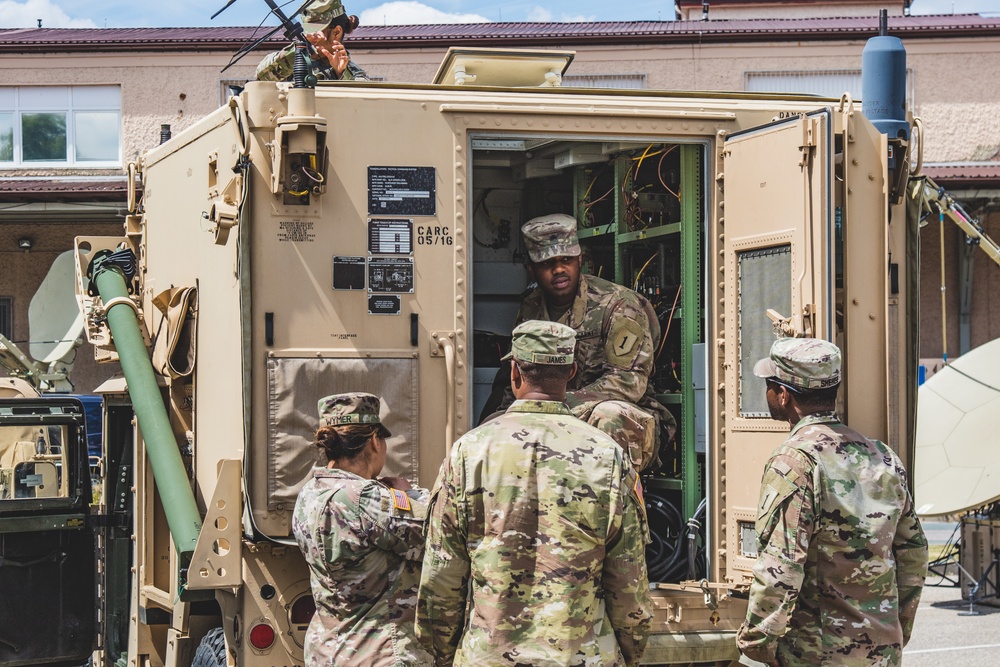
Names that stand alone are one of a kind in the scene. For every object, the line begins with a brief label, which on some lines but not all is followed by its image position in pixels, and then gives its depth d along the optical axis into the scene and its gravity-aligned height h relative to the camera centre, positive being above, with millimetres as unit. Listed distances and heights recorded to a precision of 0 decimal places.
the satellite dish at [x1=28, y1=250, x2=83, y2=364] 37549 +295
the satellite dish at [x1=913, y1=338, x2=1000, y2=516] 23024 -1048
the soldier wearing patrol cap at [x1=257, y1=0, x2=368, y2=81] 12987 +1565
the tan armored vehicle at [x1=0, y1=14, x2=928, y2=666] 9994 +148
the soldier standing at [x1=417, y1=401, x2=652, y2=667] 7452 -646
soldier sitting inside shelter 11497 +32
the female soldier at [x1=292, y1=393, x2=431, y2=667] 8325 -714
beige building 41738 +4378
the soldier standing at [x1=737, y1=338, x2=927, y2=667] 8469 -734
